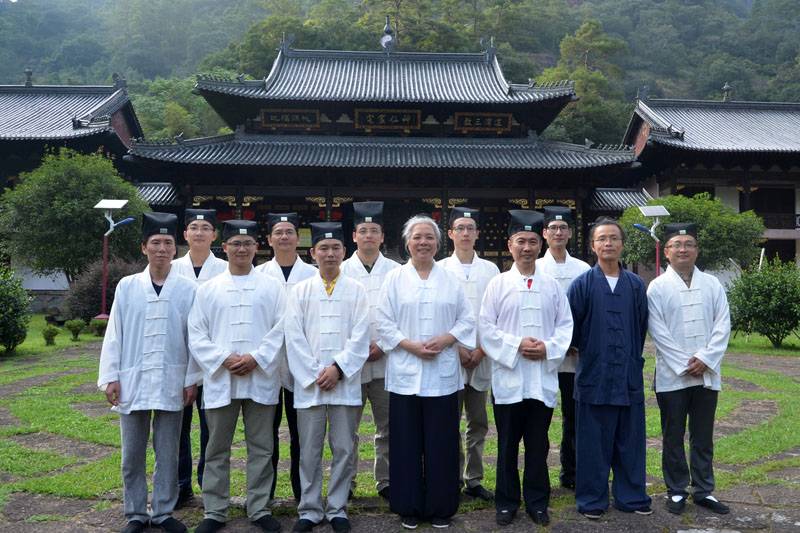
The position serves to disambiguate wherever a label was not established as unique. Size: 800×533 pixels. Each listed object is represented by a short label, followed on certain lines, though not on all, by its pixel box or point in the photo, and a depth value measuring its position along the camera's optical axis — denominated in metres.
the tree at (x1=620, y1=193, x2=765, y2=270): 15.88
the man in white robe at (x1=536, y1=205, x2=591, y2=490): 4.65
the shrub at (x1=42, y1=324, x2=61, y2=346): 13.02
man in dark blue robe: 4.10
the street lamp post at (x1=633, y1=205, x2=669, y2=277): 14.27
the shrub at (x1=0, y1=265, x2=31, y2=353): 11.45
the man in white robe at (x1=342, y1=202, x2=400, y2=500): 4.52
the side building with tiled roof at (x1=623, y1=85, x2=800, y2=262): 22.83
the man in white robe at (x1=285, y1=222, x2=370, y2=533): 3.98
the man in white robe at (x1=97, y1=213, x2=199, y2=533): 3.92
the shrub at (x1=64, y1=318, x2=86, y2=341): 13.70
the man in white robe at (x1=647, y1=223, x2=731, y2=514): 4.19
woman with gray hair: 4.00
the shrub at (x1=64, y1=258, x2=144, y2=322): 15.00
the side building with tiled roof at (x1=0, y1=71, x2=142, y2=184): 21.78
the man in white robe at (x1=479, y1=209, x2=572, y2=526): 4.04
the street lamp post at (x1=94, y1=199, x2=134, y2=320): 13.95
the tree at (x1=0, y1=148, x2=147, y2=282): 16.33
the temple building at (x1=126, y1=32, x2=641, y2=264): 19.75
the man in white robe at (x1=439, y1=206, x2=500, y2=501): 4.48
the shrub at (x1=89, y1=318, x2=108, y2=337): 14.48
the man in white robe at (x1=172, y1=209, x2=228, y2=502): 4.40
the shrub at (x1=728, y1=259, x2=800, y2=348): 12.86
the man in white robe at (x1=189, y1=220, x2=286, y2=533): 3.92
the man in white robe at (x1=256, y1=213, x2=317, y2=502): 4.44
